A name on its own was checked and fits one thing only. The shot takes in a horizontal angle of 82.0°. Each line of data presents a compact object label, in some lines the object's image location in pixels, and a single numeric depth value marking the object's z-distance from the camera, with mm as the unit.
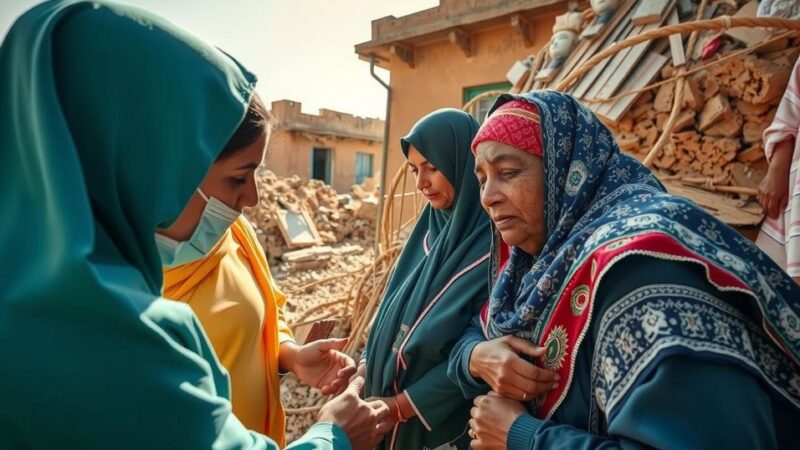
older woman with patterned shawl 869
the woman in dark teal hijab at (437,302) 1773
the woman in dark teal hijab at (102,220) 713
